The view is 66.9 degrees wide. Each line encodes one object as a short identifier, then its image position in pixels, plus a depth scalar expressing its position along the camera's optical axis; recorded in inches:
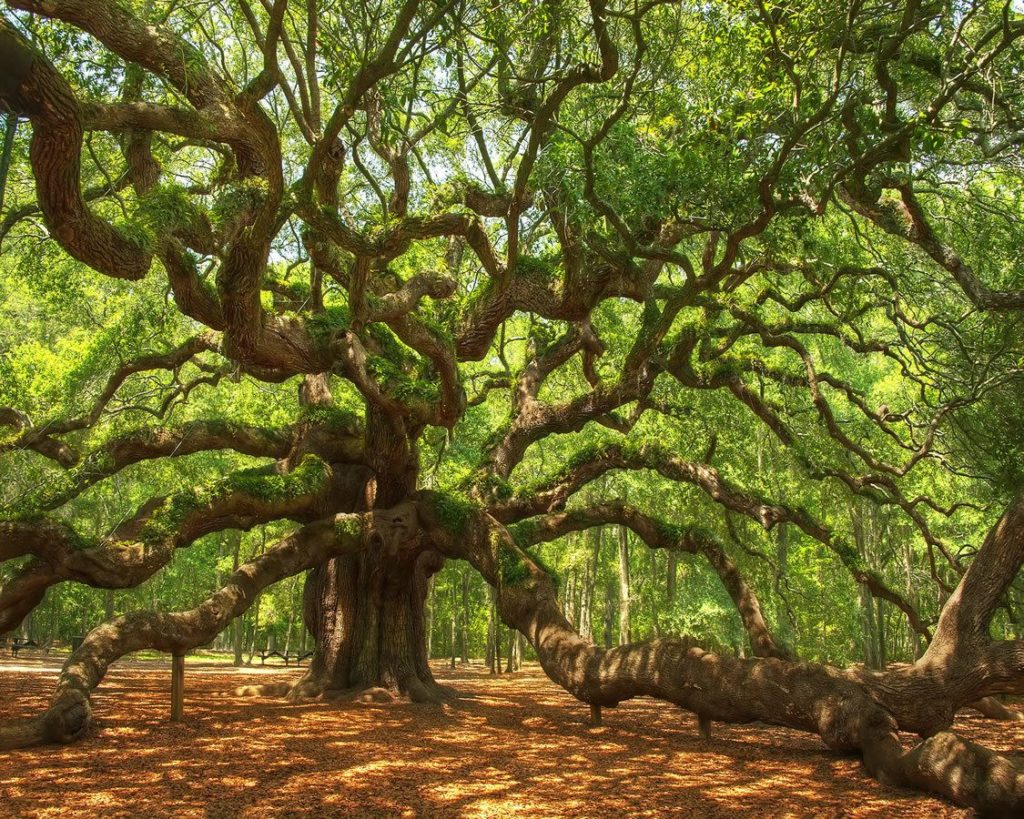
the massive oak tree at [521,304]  260.7
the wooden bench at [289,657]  1036.0
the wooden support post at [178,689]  318.3
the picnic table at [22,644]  925.8
